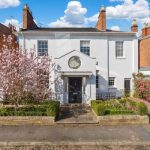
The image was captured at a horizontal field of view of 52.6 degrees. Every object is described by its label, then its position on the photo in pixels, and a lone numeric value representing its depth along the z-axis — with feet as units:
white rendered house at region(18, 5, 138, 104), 52.06
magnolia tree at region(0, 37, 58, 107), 36.84
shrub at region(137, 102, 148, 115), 35.20
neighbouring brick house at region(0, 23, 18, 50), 57.77
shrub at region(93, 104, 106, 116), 35.08
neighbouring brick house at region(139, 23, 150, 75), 64.16
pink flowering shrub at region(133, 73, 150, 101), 50.93
